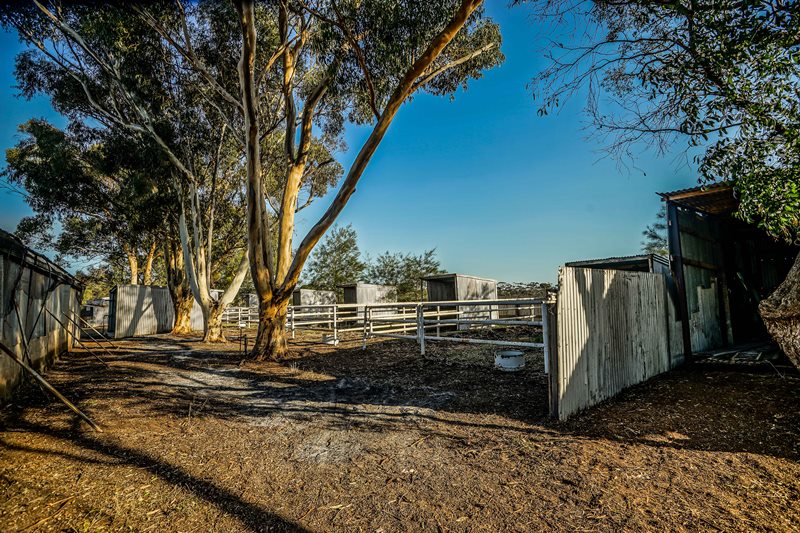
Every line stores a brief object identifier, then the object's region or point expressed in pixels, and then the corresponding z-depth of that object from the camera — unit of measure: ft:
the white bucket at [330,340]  36.58
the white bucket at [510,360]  21.13
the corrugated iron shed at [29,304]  18.06
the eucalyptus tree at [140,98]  34.58
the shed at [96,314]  67.99
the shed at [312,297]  79.61
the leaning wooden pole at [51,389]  11.65
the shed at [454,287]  54.54
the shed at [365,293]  64.79
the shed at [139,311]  54.13
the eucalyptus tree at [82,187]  46.26
